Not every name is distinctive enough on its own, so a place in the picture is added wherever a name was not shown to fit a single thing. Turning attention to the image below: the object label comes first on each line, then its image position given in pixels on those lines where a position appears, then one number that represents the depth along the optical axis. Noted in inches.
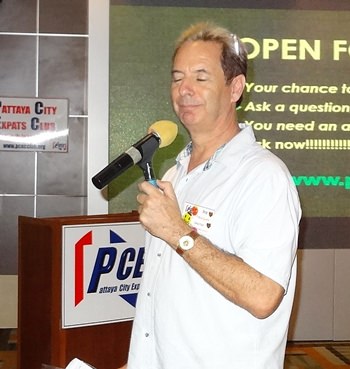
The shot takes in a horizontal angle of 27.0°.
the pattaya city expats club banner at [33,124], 226.2
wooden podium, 124.7
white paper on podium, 66.2
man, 59.9
